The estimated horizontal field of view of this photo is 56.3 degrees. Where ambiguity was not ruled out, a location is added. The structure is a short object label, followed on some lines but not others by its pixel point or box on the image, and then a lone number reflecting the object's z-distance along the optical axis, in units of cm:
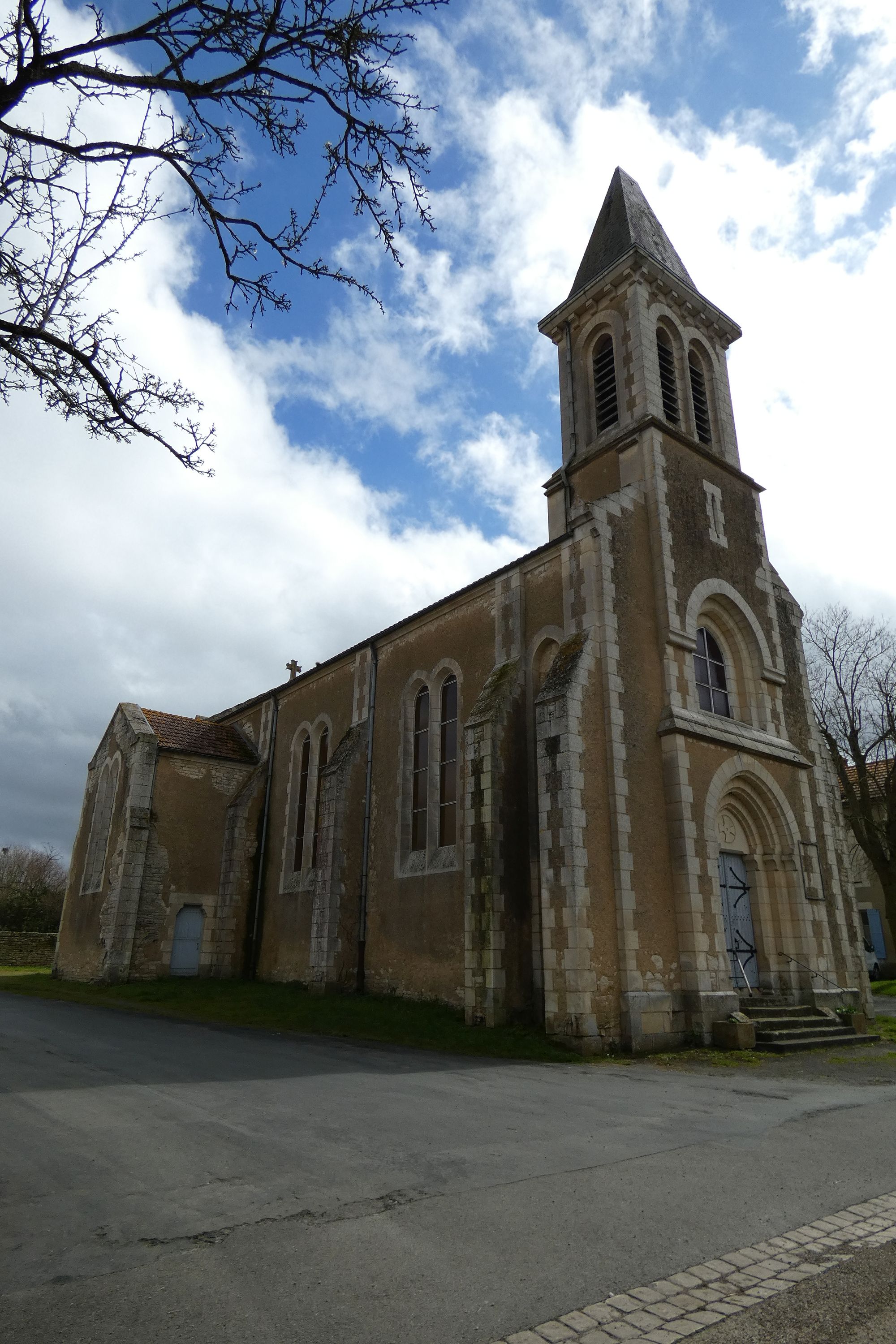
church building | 1346
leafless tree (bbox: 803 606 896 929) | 2748
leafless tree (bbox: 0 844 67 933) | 4422
